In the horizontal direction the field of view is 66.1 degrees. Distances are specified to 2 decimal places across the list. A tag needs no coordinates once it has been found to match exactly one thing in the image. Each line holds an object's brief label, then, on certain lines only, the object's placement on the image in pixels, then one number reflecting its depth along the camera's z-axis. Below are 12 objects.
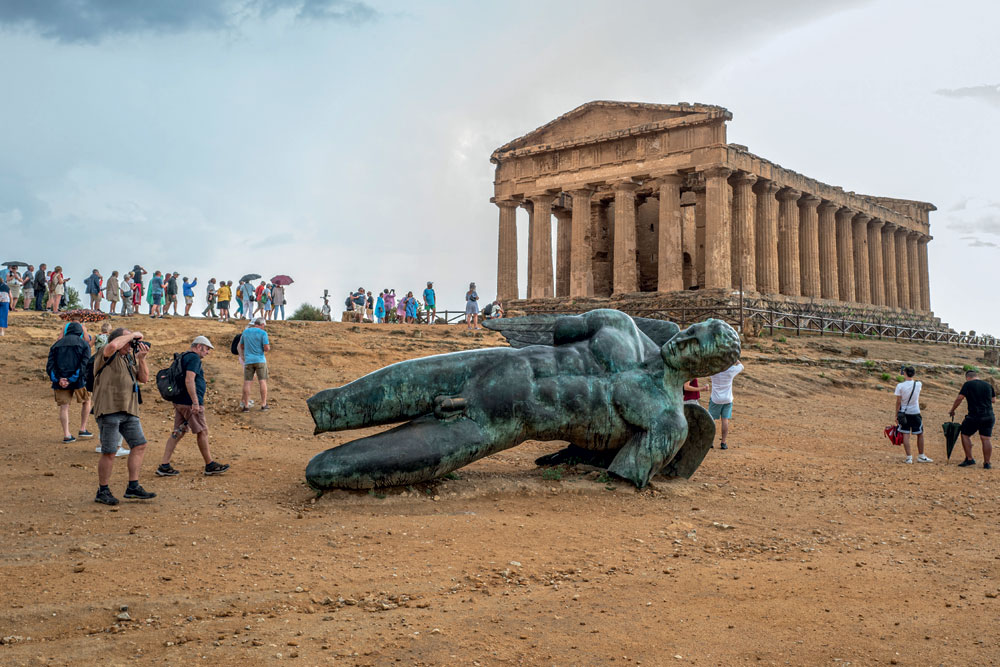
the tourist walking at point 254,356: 12.16
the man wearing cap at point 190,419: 8.04
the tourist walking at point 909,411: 11.68
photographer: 6.62
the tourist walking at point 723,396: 11.69
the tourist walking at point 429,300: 26.56
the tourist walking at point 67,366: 9.48
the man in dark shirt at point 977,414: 11.39
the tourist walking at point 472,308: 25.45
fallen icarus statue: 6.69
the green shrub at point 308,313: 35.19
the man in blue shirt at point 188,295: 22.56
